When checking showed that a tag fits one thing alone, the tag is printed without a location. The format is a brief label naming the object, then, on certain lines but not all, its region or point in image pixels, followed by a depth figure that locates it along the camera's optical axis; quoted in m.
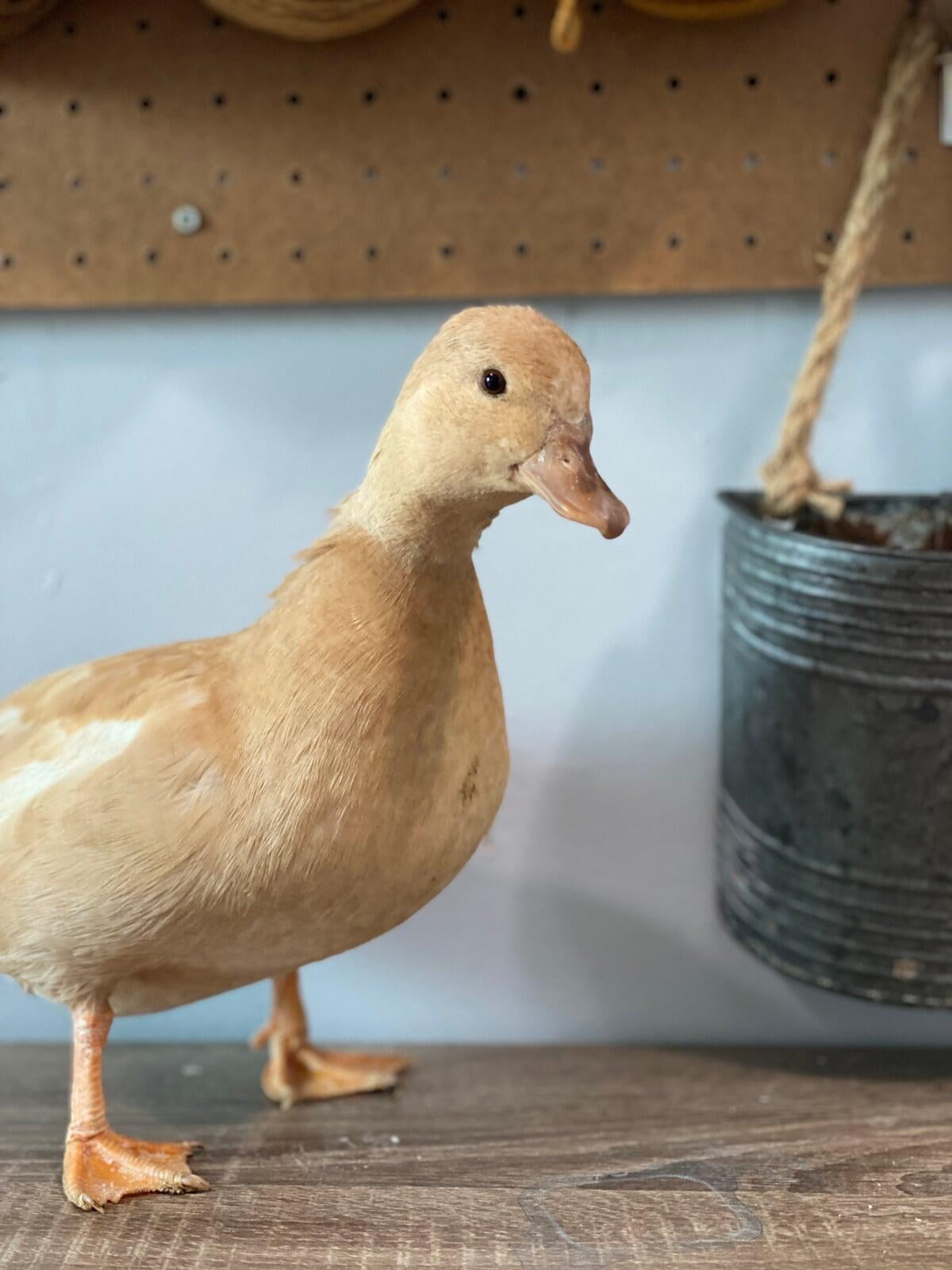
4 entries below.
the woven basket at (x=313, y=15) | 0.65
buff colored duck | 0.52
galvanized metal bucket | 0.63
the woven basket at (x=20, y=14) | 0.69
